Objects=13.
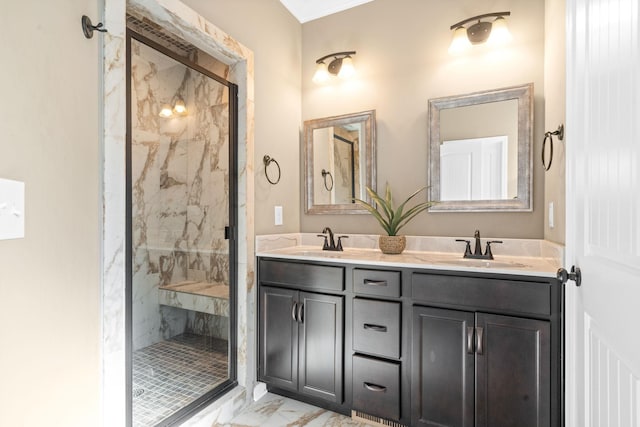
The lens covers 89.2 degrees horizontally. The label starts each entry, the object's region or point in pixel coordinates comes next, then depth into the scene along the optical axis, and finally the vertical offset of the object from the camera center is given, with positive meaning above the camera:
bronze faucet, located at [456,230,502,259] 1.86 -0.22
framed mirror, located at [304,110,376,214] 2.36 +0.39
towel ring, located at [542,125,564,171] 1.40 +0.34
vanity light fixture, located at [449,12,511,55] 1.92 +1.09
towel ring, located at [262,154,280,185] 2.22 +0.35
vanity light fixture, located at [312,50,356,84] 2.39 +1.09
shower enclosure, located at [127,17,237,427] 2.29 -0.04
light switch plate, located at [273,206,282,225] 2.32 -0.01
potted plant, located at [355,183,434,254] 2.04 -0.03
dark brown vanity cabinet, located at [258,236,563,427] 1.38 -0.61
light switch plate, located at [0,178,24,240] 0.92 +0.01
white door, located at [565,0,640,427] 0.73 +0.00
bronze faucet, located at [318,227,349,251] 2.28 -0.22
